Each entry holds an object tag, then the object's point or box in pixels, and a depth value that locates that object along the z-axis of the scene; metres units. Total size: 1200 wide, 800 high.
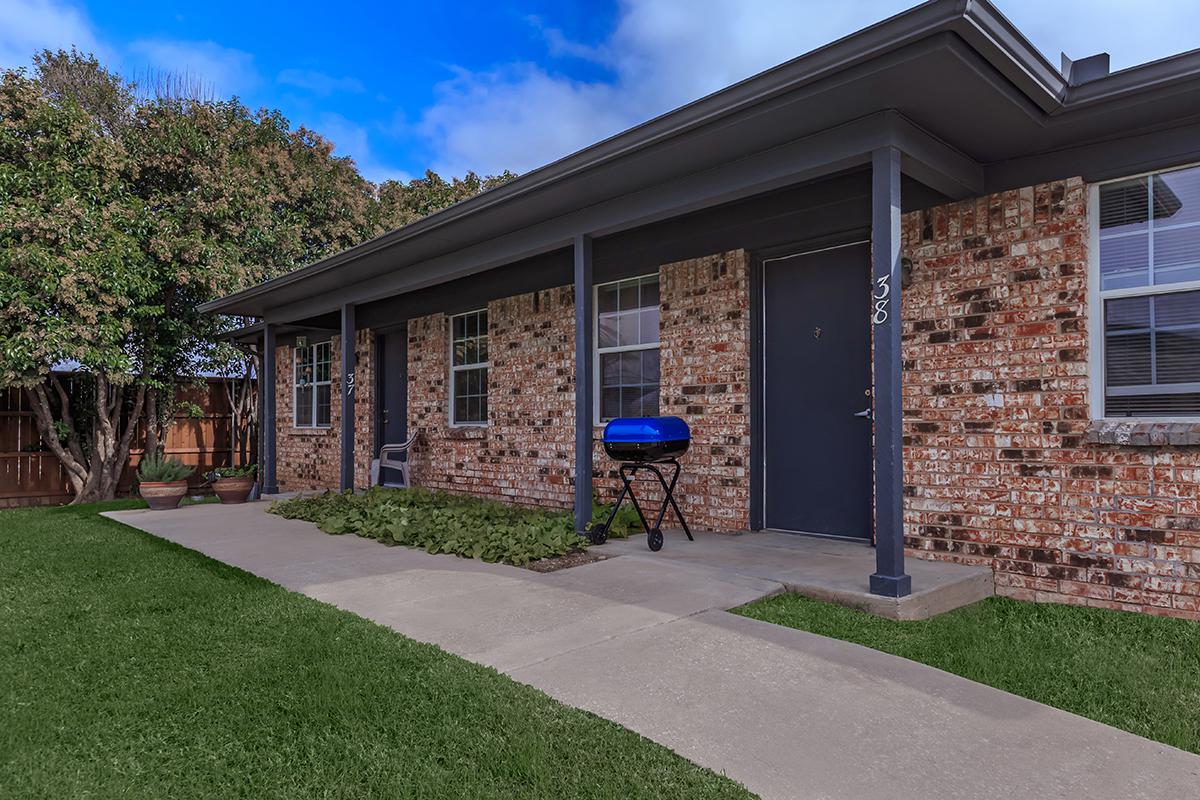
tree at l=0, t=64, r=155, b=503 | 8.97
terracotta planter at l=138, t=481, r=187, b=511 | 8.65
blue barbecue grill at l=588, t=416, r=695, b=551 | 5.18
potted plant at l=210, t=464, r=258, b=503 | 9.45
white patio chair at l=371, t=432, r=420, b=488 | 9.12
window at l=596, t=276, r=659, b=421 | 6.61
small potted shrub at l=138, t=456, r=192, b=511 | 8.66
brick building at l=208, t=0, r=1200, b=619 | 3.79
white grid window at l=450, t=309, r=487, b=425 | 8.54
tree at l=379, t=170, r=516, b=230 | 18.36
